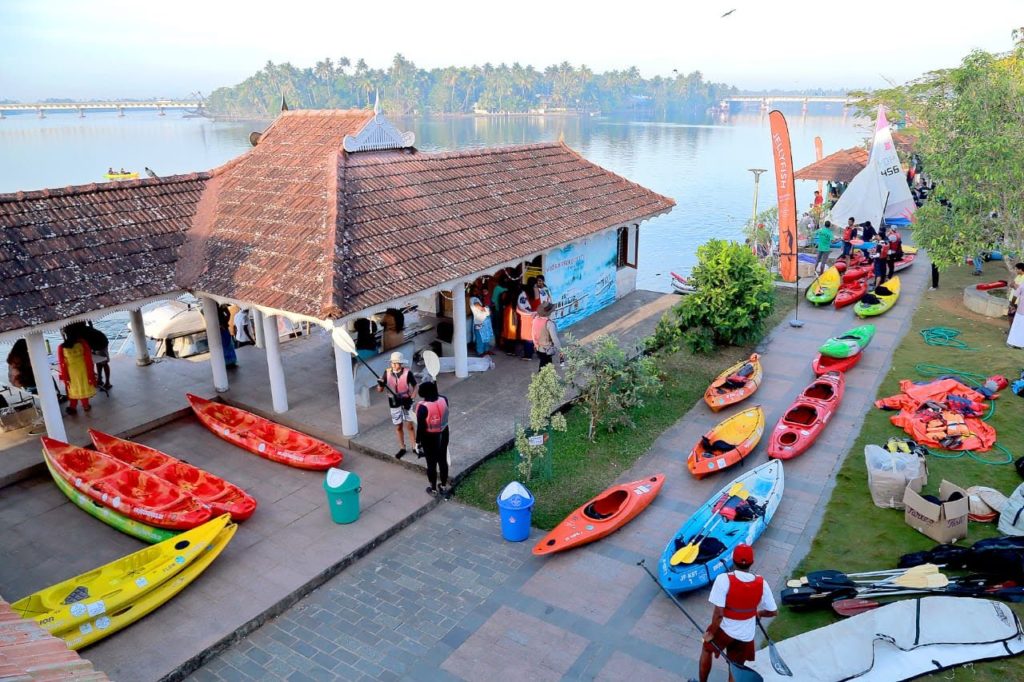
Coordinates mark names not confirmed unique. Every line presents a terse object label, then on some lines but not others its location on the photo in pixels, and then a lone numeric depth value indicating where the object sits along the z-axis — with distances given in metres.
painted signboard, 17.64
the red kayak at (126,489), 9.76
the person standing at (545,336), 14.76
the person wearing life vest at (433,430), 10.24
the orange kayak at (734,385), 13.72
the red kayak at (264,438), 11.69
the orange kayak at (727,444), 11.24
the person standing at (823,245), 22.78
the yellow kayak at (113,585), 7.84
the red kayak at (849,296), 20.12
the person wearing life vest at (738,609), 6.52
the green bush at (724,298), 16.30
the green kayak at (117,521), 9.77
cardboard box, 9.03
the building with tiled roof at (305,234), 11.77
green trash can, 9.94
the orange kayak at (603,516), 9.54
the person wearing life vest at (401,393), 11.40
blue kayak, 8.51
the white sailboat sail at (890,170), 23.59
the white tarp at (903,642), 7.10
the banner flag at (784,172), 19.58
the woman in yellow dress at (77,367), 12.77
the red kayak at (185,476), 10.19
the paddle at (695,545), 8.62
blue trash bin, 9.66
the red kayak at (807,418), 11.68
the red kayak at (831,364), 15.00
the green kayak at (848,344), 15.11
